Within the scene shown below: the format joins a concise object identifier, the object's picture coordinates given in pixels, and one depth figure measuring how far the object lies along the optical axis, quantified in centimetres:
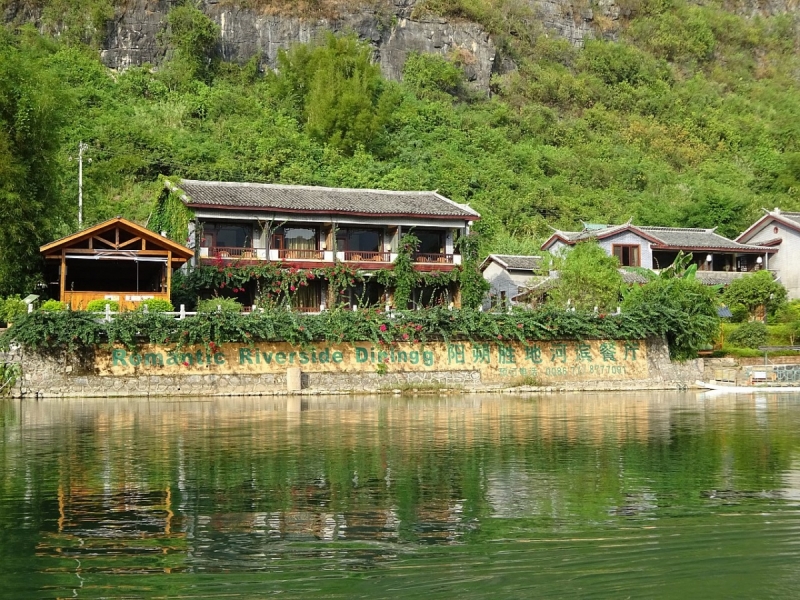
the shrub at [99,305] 3216
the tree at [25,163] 3288
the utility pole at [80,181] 4297
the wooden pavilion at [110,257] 3366
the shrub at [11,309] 3119
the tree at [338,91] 6241
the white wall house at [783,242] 5212
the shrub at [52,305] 3092
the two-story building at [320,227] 3938
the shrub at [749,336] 3997
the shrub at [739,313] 4528
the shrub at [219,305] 3250
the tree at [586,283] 3959
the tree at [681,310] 3559
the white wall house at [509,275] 4800
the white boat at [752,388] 3453
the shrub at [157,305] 3216
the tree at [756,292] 4547
